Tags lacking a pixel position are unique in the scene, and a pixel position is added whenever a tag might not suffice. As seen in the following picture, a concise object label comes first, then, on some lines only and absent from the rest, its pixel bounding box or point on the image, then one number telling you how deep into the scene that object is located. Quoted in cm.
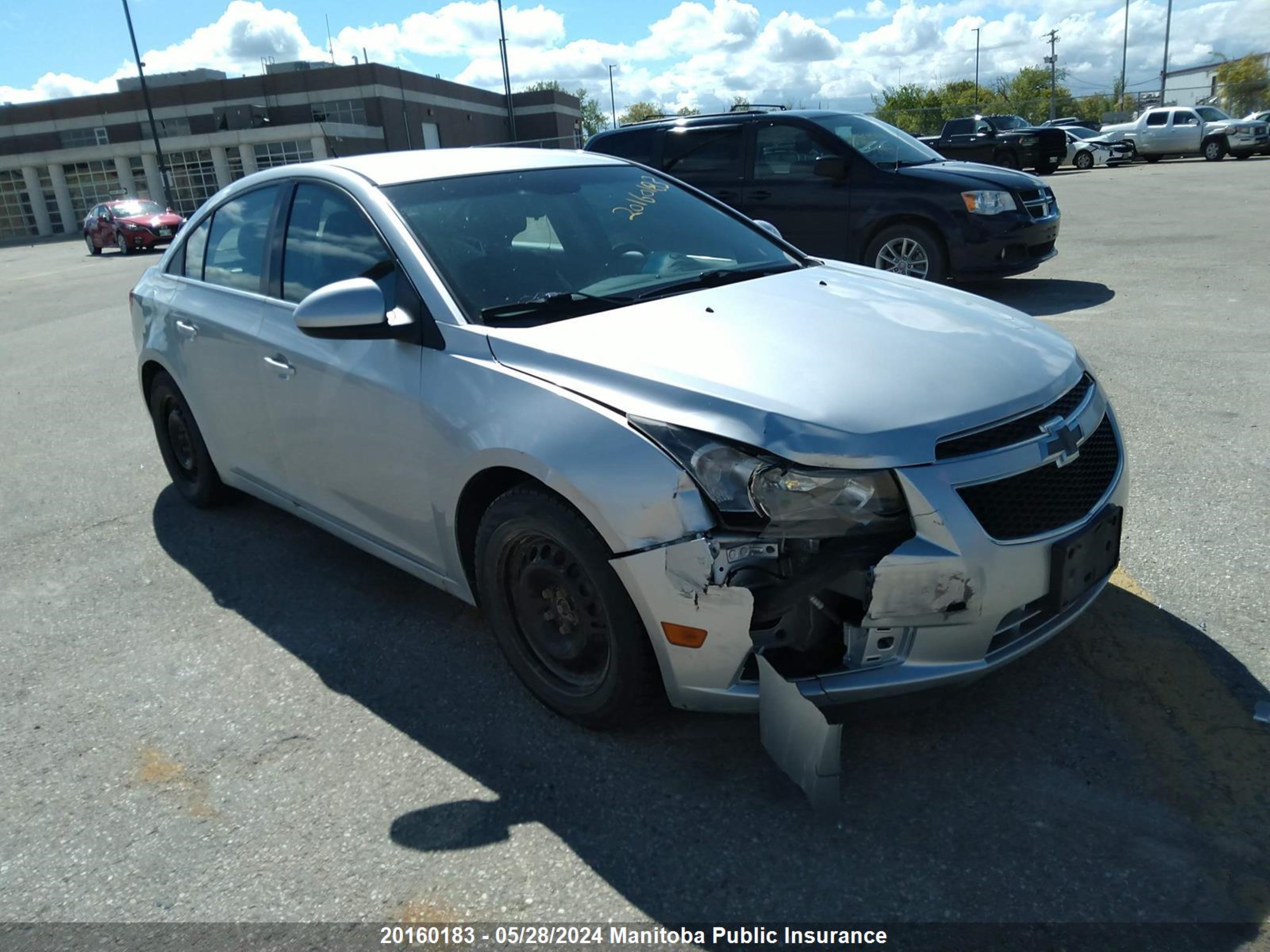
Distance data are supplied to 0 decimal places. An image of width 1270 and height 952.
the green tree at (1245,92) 5303
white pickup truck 3166
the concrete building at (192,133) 5919
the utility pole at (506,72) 5792
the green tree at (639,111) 10551
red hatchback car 2786
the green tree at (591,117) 11069
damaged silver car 258
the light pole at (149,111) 4756
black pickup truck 2841
